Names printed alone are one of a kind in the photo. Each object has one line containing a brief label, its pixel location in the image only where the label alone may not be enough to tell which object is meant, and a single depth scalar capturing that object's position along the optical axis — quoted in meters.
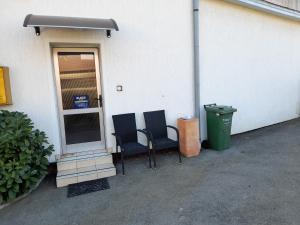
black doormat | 3.64
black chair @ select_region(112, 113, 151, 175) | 4.32
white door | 4.47
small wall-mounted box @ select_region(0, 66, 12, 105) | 3.67
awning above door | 3.45
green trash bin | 5.12
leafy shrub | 3.19
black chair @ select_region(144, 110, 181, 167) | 4.71
